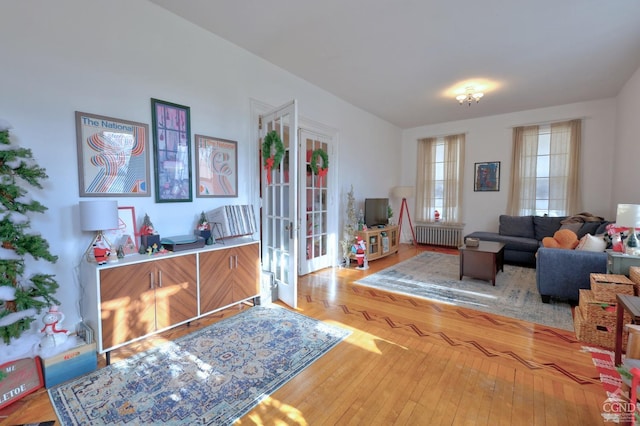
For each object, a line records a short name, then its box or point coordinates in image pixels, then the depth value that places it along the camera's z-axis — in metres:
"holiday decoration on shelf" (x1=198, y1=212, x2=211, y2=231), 2.94
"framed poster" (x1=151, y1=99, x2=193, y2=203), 2.71
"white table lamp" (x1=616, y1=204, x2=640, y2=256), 2.56
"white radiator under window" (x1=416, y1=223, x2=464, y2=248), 6.74
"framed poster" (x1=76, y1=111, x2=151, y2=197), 2.28
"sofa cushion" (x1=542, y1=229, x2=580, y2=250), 3.52
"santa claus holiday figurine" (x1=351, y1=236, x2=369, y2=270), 4.93
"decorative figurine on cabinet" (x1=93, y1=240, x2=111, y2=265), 2.12
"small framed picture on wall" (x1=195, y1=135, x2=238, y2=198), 3.04
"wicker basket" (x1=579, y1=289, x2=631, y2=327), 2.38
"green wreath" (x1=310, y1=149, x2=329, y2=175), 4.45
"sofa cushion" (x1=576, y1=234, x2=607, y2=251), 3.23
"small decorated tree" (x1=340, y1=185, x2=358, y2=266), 5.05
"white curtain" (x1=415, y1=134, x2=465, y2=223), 6.73
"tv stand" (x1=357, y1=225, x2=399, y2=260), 5.18
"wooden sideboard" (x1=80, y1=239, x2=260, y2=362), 2.09
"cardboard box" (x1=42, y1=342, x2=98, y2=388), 1.86
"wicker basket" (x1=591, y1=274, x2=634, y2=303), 2.34
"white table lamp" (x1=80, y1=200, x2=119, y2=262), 2.10
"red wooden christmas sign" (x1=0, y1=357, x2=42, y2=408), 1.68
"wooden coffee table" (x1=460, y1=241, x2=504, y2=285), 3.96
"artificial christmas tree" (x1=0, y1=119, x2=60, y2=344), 1.75
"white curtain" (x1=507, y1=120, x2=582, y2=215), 5.45
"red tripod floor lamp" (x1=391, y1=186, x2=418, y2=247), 6.56
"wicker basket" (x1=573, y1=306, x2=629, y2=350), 2.37
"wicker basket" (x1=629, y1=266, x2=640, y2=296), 2.28
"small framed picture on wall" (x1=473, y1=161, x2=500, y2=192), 6.29
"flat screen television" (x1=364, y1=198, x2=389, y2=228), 5.62
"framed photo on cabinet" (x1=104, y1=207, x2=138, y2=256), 2.42
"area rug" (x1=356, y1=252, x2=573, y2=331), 3.07
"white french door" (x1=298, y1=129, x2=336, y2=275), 4.43
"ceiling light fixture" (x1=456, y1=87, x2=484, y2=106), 4.61
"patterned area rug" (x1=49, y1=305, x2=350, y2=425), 1.64
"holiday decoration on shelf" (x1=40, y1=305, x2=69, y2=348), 1.92
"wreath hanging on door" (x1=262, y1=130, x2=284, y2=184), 3.27
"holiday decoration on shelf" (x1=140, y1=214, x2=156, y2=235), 2.55
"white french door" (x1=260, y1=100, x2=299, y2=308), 3.07
